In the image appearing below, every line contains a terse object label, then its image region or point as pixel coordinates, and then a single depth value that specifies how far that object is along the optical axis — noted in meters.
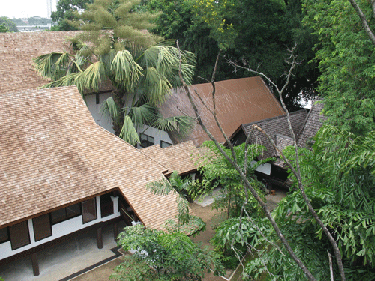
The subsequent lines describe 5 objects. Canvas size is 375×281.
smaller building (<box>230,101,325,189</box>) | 15.67
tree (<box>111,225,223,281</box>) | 8.70
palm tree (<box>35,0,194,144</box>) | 15.60
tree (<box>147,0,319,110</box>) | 20.36
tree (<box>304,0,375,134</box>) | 11.93
